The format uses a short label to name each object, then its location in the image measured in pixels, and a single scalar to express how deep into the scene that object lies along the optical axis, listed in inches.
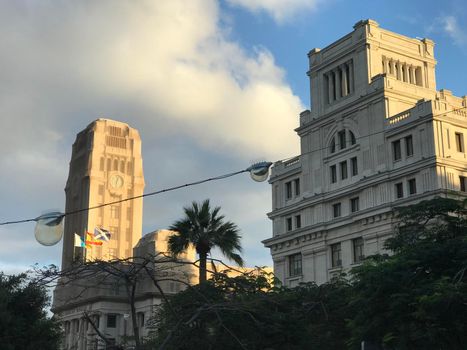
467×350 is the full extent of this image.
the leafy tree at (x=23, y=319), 1107.3
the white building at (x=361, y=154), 1953.7
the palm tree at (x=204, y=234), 1806.1
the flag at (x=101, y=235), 3238.7
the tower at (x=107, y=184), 5561.0
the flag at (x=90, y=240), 3387.6
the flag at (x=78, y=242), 3231.3
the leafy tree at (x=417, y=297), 791.7
